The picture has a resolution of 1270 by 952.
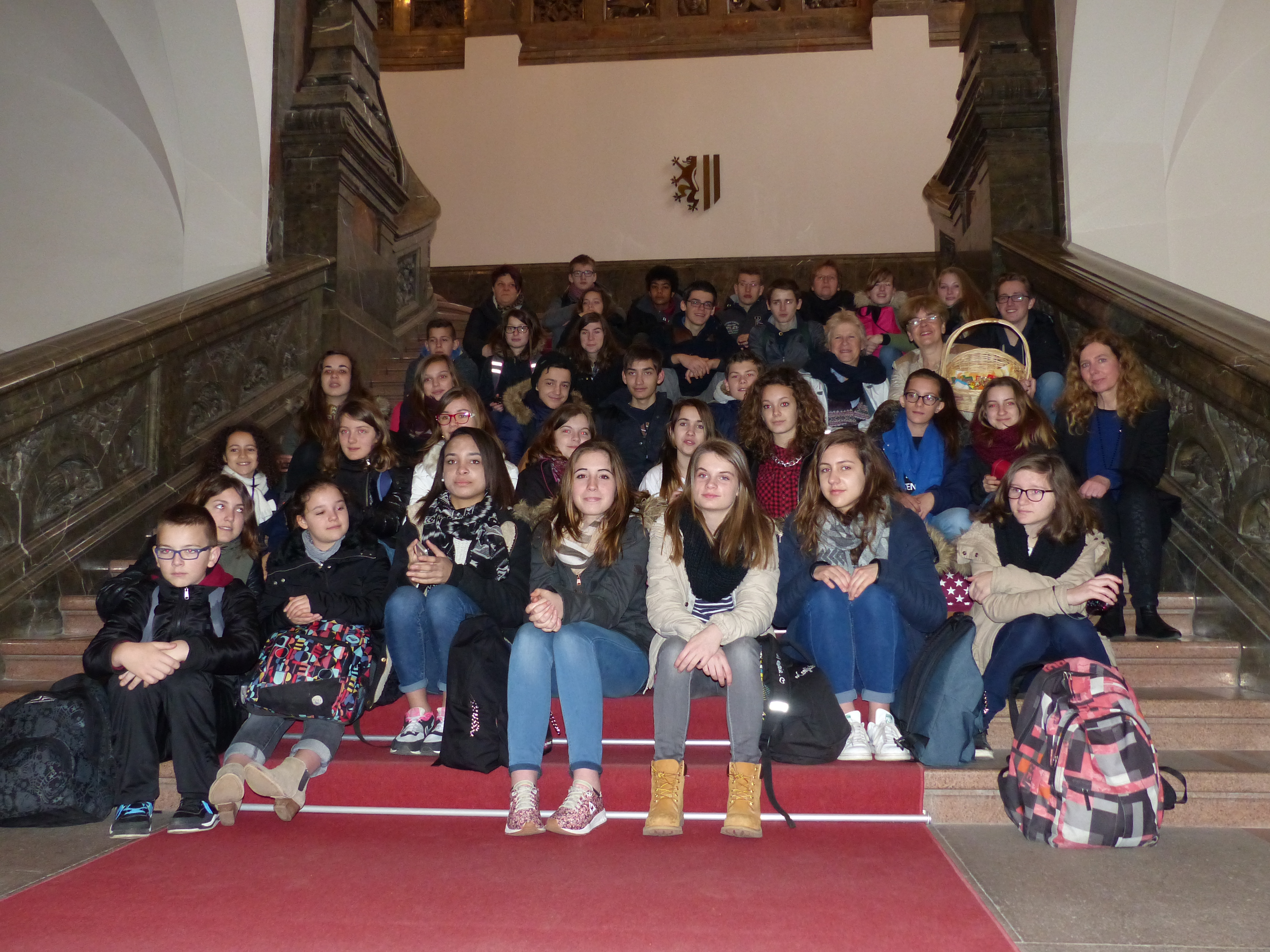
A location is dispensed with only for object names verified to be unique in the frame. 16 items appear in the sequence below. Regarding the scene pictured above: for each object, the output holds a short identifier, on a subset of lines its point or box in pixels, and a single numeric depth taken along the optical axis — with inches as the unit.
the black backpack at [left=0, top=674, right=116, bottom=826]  108.3
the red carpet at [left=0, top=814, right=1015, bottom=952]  79.1
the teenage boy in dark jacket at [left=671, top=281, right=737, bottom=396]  221.8
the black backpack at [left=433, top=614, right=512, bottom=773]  114.3
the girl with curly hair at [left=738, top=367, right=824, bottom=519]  156.3
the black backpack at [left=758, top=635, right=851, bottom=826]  113.0
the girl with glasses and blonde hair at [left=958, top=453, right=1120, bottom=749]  117.6
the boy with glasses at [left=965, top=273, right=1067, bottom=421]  188.4
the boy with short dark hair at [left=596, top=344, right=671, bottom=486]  193.8
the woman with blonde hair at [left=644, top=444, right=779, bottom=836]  107.6
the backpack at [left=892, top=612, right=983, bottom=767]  113.2
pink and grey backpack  99.3
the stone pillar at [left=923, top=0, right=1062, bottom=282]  245.3
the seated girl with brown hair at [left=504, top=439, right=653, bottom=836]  109.7
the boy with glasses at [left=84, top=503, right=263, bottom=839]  110.6
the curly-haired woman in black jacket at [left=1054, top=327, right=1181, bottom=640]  141.5
